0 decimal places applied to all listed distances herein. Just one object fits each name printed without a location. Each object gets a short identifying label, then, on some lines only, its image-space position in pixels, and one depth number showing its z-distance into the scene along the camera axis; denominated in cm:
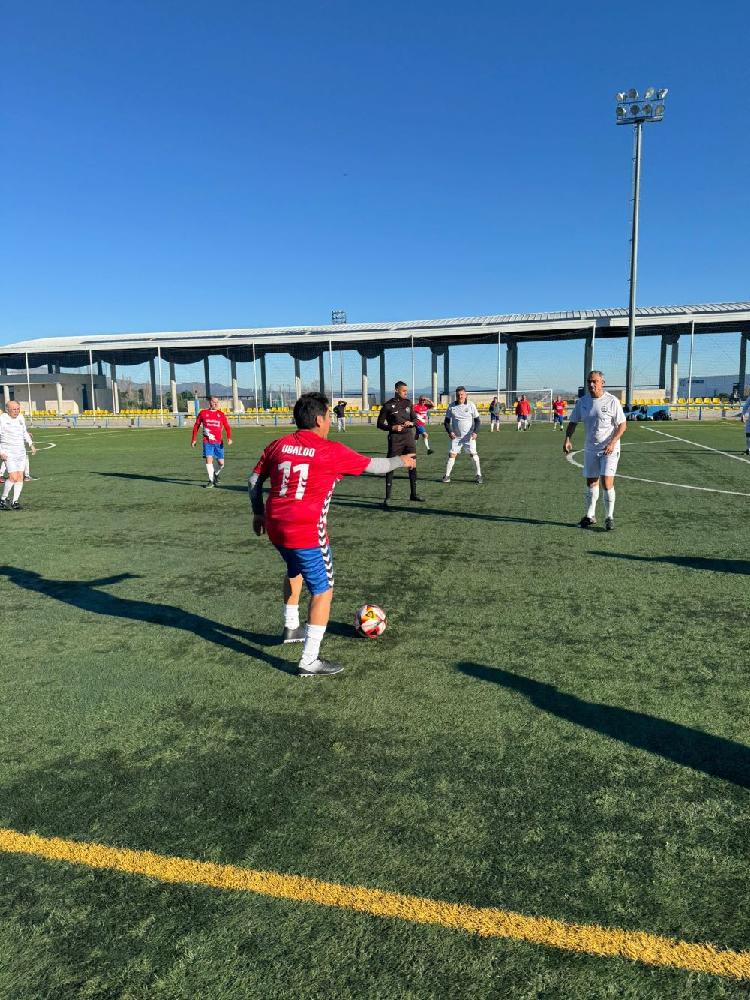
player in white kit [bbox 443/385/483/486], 1311
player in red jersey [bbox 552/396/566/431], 3397
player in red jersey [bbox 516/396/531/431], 3569
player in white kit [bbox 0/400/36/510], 1096
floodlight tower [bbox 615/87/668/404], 3491
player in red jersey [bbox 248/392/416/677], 417
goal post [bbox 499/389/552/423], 4728
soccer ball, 496
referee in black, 1072
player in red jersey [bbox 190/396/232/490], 1338
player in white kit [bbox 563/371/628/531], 859
